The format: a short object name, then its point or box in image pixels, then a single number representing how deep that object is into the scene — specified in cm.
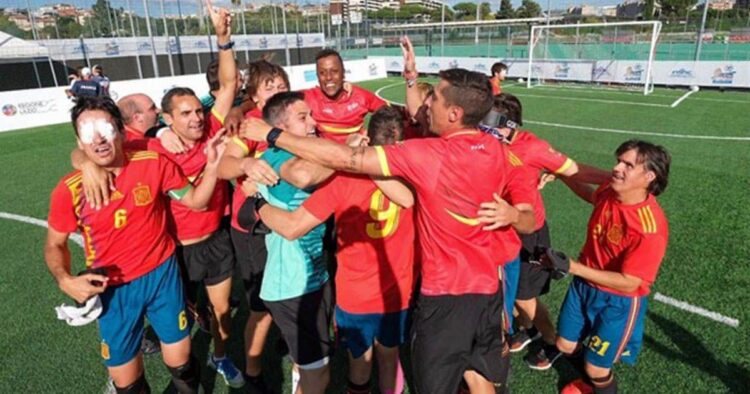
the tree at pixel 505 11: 10410
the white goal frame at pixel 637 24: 2118
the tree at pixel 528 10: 9881
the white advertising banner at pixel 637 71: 2272
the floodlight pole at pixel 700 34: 2412
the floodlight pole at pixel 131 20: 3119
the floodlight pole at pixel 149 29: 2339
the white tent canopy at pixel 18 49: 2588
